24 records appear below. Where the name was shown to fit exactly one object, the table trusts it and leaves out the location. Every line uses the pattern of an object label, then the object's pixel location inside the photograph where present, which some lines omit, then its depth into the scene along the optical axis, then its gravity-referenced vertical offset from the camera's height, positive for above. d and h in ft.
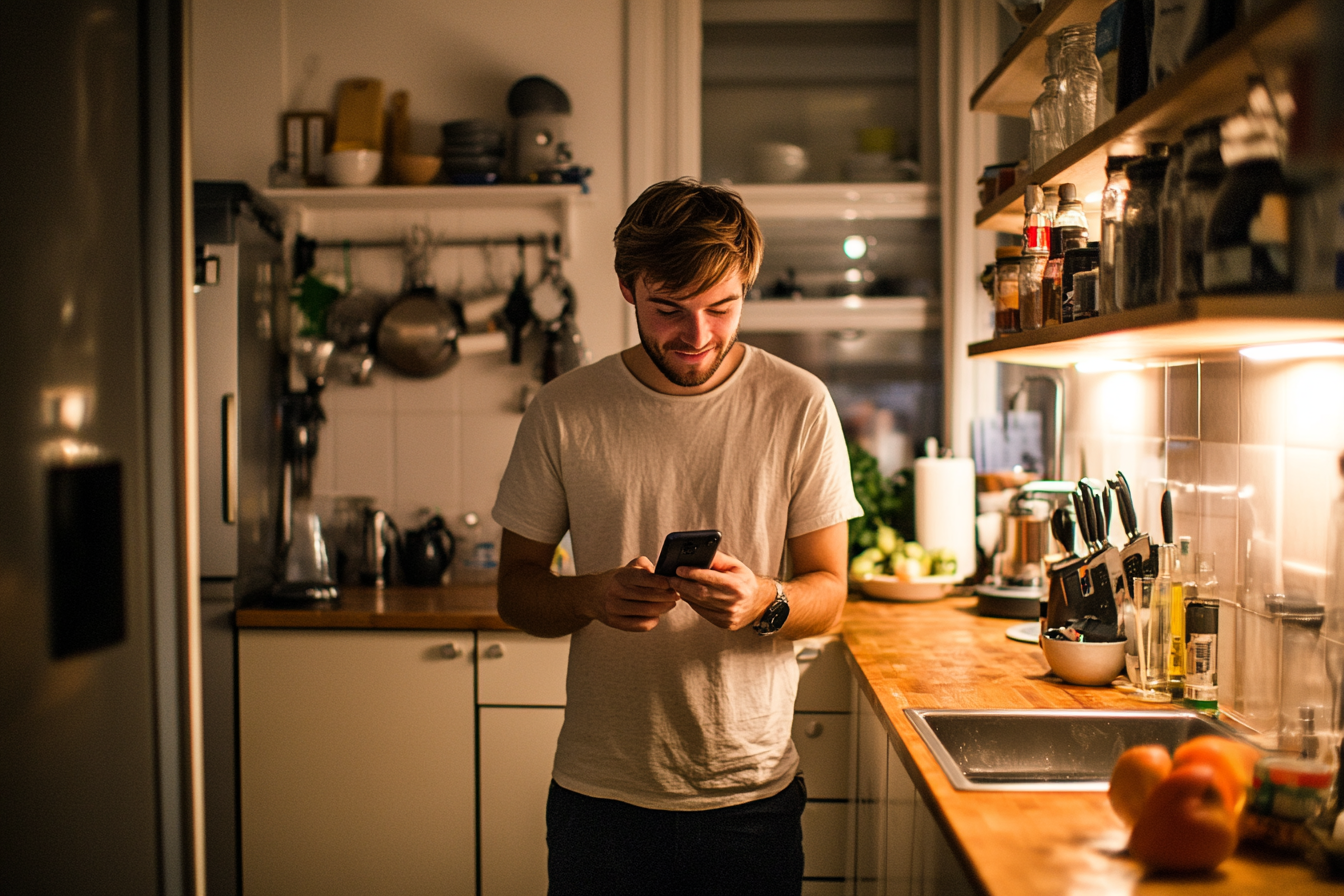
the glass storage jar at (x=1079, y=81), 5.35 +1.81
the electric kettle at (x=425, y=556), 9.39 -1.19
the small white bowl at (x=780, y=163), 10.00 +2.56
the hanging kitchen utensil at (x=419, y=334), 9.70 +0.87
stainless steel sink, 4.83 -1.48
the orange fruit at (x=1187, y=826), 3.14 -1.22
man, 4.48 -0.64
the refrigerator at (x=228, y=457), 8.12 -0.27
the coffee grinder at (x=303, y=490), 8.54 -0.61
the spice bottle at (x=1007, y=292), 5.96 +0.78
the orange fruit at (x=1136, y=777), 3.43 -1.18
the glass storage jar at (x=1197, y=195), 3.56 +0.80
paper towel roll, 8.95 -0.69
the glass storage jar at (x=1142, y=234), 3.99 +0.76
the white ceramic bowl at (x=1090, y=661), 5.44 -1.25
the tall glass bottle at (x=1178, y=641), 5.13 -1.08
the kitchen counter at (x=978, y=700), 3.17 -1.40
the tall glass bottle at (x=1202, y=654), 4.91 -1.10
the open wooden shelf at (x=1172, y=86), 3.04 +1.21
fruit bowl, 8.45 -1.33
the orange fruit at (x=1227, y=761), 3.32 -1.12
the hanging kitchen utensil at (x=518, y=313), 9.76 +1.07
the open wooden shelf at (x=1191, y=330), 3.22 +0.38
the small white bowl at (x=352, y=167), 9.56 +2.40
